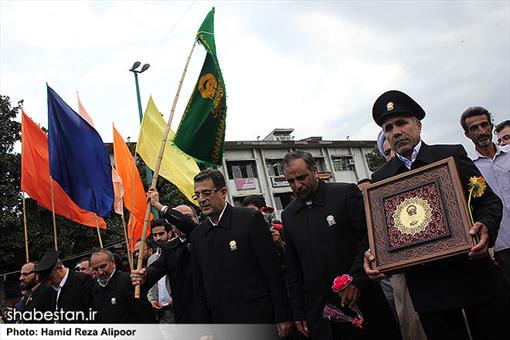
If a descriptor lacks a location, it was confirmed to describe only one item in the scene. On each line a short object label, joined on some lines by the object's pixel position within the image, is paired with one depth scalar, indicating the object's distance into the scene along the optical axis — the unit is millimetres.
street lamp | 13920
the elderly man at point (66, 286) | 5719
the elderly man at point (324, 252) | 3400
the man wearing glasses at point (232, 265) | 3717
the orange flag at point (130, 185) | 8789
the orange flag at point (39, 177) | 8352
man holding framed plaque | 2695
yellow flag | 8062
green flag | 5977
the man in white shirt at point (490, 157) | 4176
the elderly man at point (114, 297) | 5027
